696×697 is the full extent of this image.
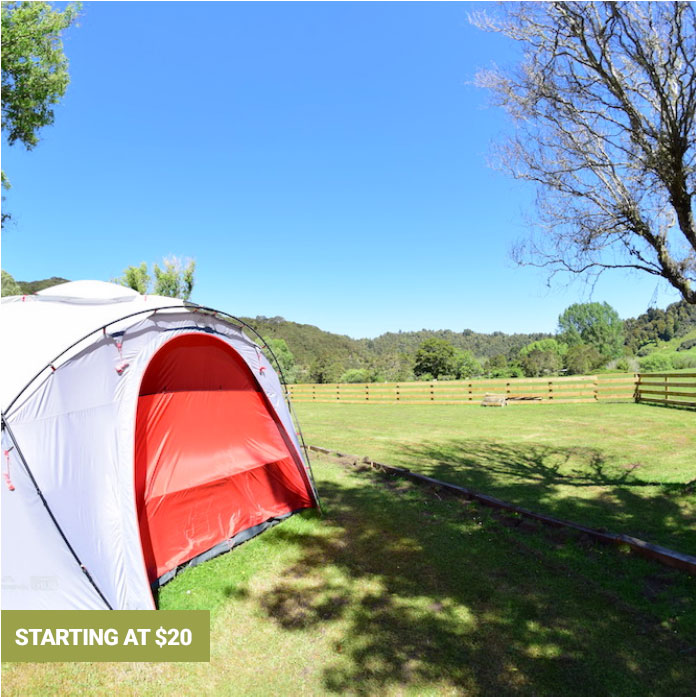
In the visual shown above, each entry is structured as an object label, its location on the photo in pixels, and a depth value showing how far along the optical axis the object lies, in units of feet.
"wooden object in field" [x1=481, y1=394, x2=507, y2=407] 51.96
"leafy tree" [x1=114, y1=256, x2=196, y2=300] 81.56
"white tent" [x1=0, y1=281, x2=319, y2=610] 8.63
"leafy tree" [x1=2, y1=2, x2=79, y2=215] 33.22
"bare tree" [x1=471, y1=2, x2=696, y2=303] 12.21
